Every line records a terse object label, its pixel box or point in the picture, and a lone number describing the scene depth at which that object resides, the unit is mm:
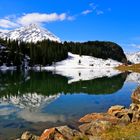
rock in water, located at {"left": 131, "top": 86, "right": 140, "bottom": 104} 27600
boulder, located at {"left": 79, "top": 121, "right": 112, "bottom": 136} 14919
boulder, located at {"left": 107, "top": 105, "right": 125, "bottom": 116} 20238
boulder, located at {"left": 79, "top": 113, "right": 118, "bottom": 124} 17671
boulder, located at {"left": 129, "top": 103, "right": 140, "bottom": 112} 20248
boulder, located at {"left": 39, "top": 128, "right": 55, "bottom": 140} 13051
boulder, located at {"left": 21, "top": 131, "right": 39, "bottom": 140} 13351
